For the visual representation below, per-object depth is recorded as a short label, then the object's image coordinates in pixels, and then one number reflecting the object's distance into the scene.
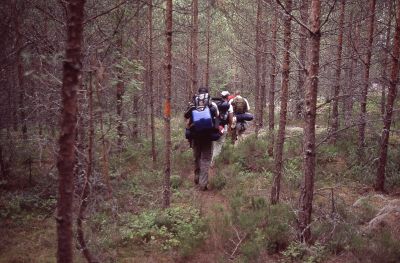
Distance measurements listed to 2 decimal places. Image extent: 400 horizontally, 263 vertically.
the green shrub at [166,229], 6.66
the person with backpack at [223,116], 12.02
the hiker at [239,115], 14.49
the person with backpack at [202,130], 9.05
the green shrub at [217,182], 9.97
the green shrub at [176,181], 10.23
